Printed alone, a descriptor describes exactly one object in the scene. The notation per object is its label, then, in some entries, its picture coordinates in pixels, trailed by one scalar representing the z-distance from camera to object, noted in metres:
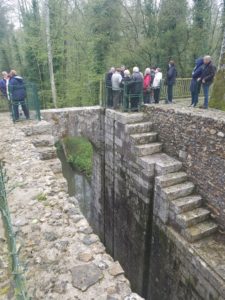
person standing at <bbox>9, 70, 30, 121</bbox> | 6.90
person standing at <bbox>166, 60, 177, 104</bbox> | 8.26
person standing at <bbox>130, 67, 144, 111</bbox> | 7.74
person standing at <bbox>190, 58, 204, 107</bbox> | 6.97
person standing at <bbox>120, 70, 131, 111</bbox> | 7.67
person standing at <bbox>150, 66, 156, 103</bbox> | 8.78
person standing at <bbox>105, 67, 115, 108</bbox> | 8.55
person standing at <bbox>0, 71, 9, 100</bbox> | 8.91
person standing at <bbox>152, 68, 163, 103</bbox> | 8.36
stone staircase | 5.30
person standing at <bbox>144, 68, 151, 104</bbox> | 8.42
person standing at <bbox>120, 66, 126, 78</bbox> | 8.63
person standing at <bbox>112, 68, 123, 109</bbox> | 8.22
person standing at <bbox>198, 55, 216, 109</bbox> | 6.62
